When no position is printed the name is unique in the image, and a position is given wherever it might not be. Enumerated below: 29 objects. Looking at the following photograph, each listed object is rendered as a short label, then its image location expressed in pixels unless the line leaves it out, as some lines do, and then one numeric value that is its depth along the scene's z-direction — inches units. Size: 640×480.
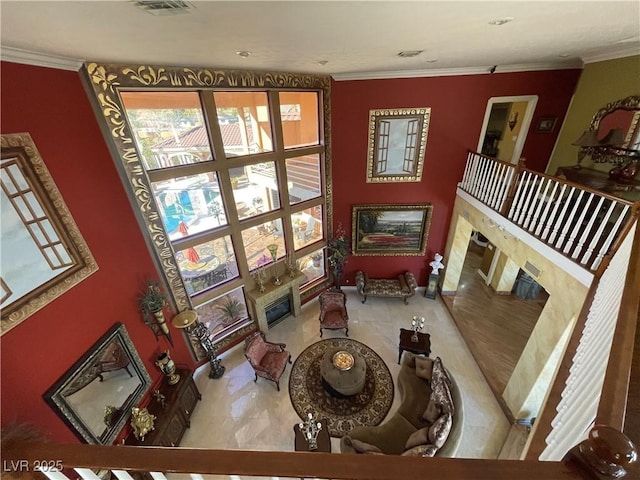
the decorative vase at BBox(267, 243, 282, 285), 204.1
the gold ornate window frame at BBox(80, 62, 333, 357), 112.1
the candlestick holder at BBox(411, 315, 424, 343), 192.7
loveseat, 243.9
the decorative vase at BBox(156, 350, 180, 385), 146.5
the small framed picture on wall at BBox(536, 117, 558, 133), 190.1
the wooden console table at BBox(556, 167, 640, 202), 133.0
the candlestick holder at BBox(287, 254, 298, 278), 217.9
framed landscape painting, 227.1
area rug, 167.6
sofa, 124.7
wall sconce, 225.3
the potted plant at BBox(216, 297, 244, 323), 197.9
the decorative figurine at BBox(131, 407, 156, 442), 125.1
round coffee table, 171.3
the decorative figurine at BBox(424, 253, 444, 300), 240.5
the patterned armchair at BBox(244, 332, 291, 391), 180.2
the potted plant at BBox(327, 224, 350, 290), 230.7
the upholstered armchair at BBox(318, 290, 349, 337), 218.4
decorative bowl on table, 177.3
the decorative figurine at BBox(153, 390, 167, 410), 142.3
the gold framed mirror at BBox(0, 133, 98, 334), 79.5
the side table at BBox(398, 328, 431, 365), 189.5
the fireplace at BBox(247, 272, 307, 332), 203.9
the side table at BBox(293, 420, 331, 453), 138.2
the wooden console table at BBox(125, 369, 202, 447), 130.0
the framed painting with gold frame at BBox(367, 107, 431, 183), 193.9
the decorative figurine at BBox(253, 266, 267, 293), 202.7
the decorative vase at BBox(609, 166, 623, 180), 135.2
